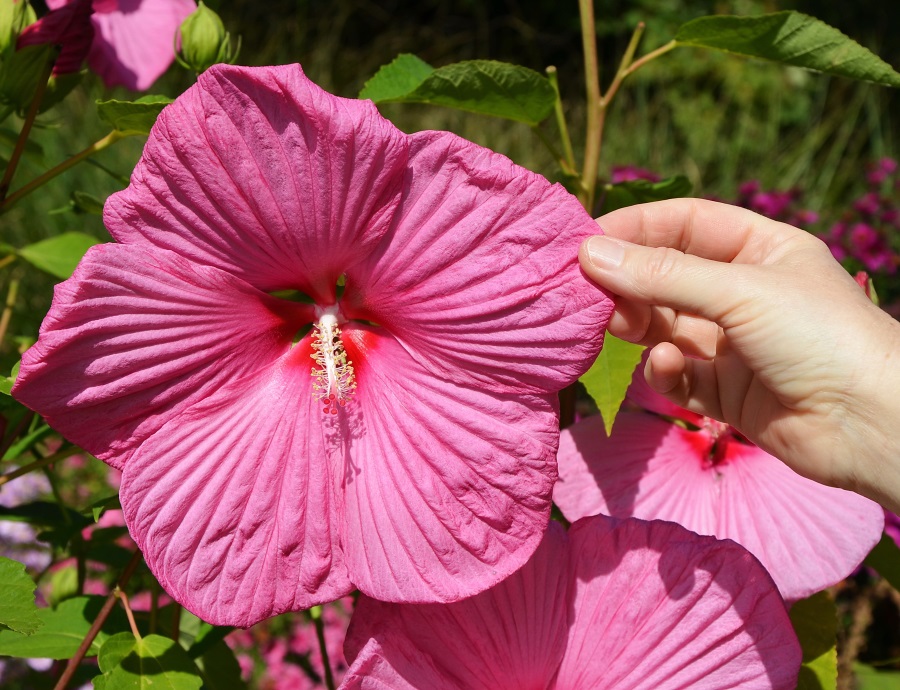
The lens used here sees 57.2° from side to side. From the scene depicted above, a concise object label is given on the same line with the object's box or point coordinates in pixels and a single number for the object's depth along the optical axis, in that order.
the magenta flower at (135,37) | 0.47
